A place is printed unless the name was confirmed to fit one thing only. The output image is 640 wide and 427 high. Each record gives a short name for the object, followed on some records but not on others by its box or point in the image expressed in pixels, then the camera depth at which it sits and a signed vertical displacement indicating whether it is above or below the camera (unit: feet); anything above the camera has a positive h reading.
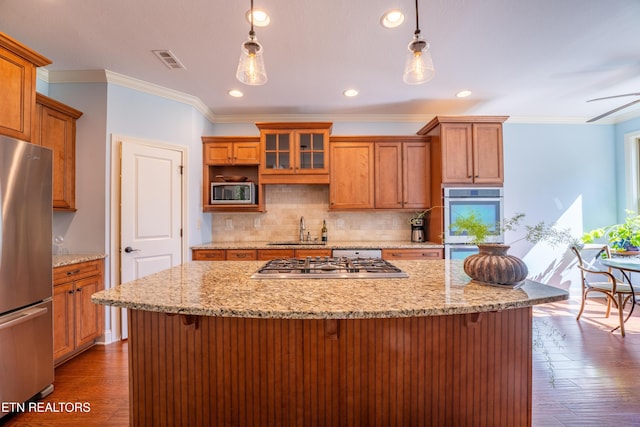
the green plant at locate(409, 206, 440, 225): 12.56 -0.12
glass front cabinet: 12.25 +2.70
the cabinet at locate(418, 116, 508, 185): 11.33 +2.59
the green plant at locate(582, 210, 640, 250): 11.96 -0.80
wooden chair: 9.52 -2.52
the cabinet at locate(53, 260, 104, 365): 7.65 -2.60
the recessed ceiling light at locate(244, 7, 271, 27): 6.70 +4.75
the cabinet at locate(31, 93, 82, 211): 8.27 +2.32
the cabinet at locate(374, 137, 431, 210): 12.38 +1.77
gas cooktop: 4.96 -0.99
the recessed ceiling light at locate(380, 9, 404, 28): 6.74 +4.74
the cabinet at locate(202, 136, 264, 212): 12.43 +2.67
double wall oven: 11.22 +0.32
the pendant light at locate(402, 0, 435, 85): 4.72 +2.58
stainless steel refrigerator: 5.73 -1.16
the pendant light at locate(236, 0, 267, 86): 4.68 +2.54
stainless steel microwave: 12.19 +1.05
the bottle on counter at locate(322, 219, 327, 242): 12.85 -0.69
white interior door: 9.70 +0.26
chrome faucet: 13.20 -0.59
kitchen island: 4.25 -2.24
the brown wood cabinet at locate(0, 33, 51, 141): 6.03 +2.86
